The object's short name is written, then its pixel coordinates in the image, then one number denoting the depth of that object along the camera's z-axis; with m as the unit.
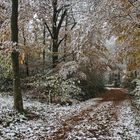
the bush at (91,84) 16.20
